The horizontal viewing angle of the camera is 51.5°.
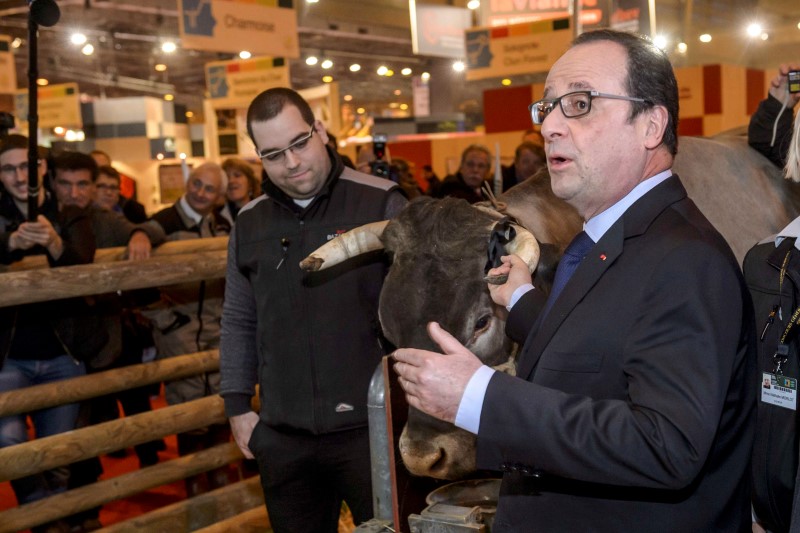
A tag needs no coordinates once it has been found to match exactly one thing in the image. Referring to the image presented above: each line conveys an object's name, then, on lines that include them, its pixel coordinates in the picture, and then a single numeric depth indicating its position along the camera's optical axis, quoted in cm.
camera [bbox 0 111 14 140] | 493
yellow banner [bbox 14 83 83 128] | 1606
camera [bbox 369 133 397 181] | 504
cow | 281
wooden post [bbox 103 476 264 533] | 493
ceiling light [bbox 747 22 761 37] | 1813
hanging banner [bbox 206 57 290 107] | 1266
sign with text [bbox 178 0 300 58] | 934
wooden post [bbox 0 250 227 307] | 425
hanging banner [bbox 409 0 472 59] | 1329
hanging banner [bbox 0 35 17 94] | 908
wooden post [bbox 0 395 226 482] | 442
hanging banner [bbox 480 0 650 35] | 1080
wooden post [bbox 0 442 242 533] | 450
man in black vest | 328
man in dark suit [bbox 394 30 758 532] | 155
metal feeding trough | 237
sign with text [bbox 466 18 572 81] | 1141
